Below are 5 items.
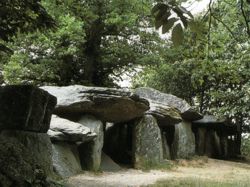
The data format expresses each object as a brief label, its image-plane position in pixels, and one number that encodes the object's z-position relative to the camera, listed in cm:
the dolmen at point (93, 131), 852
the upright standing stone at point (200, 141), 1986
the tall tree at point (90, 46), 1783
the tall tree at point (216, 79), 1307
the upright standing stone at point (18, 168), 461
